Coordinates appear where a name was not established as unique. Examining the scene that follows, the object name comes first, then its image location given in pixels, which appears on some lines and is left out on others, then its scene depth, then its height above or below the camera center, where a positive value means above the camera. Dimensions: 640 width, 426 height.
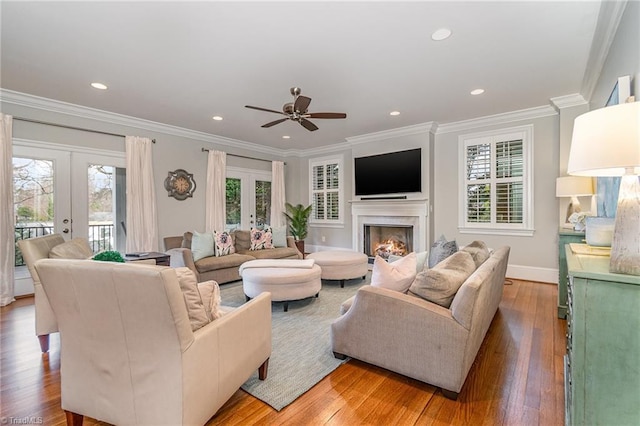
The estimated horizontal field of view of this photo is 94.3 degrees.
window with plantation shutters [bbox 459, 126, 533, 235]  4.62 +0.47
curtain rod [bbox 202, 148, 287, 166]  5.78 +1.27
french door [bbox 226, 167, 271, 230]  6.37 +0.35
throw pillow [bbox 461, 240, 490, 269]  2.63 -0.38
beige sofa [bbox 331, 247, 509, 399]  1.81 -0.80
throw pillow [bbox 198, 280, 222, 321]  1.65 -0.48
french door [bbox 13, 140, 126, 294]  3.96 +0.31
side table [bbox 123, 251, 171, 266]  3.55 -0.51
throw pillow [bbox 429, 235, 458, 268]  2.98 -0.40
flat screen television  5.37 +0.76
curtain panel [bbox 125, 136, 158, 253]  4.71 +0.28
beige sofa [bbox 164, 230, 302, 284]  4.21 -0.68
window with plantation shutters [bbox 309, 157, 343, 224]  6.94 +0.55
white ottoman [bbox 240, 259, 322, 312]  3.31 -0.75
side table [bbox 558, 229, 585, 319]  2.97 -0.58
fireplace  5.35 -0.18
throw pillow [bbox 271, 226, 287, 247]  5.48 -0.44
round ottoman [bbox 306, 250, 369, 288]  4.27 -0.78
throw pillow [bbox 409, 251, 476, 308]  1.96 -0.48
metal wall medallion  5.27 +0.55
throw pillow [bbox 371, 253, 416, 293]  2.16 -0.47
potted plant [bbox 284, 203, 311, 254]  7.15 -0.19
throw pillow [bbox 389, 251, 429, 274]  2.61 -0.44
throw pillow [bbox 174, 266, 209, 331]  1.50 -0.43
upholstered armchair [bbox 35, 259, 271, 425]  1.28 -0.63
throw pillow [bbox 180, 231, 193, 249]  4.67 -0.41
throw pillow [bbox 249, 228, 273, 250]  5.25 -0.46
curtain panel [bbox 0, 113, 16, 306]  3.67 +0.07
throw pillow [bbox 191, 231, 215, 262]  4.45 -0.48
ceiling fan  3.03 +1.12
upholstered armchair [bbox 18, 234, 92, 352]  2.34 -0.39
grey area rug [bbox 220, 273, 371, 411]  1.96 -1.15
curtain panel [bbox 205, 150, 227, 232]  5.79 +0.43
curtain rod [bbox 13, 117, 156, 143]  3.90 +1.27
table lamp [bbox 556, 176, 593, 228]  3.42 +0.28
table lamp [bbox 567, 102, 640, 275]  1.20 +0.22
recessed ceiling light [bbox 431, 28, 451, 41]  2.47 +1.51
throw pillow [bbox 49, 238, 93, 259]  2.48 -0.31
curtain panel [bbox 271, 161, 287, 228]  7.09 +0.47
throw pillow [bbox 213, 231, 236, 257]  4.69 -0.48
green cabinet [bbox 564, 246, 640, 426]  1.21 -0.59
